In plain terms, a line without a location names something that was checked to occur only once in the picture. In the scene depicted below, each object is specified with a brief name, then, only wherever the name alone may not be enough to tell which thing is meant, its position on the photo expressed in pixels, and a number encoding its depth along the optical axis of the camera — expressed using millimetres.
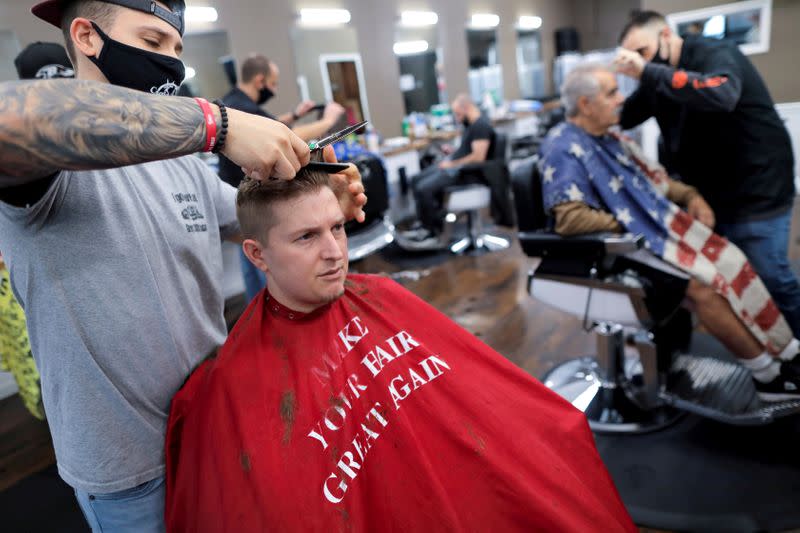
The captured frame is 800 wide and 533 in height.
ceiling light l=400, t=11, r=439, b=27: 5666
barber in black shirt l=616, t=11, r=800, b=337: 1846
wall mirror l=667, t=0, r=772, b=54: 3918
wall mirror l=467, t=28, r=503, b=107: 6719
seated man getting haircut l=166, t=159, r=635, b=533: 881
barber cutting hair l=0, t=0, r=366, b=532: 658
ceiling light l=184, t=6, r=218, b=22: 3746
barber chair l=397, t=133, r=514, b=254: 3959
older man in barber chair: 1796
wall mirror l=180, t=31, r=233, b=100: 3725
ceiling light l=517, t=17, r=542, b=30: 7609
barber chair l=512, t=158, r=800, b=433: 1786
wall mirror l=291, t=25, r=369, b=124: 4688
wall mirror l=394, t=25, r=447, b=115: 5746
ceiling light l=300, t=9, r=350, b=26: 4647
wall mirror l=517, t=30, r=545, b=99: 7723
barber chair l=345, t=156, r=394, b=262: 3303
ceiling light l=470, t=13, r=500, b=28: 6672
